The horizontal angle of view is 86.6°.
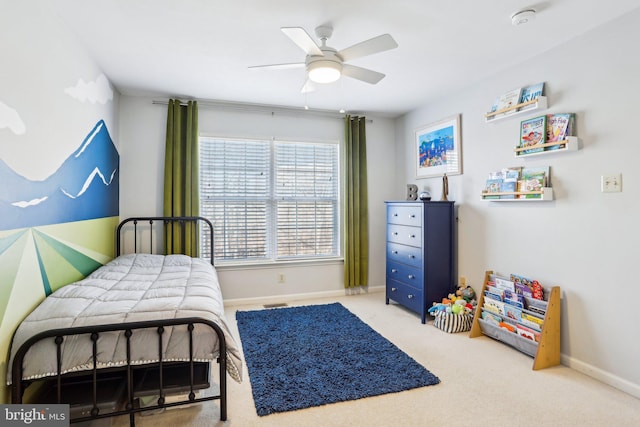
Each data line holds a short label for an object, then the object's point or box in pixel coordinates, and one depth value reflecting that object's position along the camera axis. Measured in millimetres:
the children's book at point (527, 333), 2441
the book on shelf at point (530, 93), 2594
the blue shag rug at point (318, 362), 2059
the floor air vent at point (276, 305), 3895
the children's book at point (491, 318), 2773
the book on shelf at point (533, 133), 2541
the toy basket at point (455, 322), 3062
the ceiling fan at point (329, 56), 1960
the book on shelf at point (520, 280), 2637
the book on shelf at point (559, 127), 2373
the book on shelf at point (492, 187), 2930
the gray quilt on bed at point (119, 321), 1550
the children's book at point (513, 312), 2597
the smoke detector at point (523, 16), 2053
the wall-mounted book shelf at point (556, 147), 2324
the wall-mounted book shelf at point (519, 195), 2506
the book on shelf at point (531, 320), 2434
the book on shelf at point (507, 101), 2736
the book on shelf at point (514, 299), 2622
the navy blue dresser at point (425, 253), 3363
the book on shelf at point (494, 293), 2801
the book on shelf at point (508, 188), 2763
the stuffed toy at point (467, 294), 3262
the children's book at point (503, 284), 2721
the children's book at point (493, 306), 2748
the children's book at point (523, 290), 2590
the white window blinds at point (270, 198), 3939
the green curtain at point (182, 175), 3629
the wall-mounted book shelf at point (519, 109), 2537
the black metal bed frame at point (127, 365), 1481
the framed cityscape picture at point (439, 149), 3512
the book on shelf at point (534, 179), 2557
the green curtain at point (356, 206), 4297
